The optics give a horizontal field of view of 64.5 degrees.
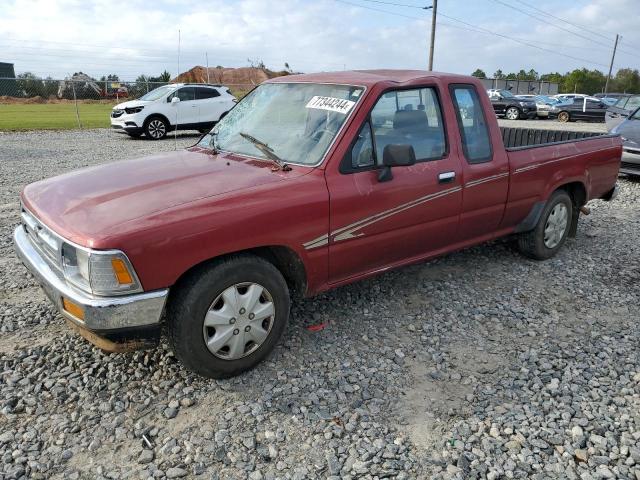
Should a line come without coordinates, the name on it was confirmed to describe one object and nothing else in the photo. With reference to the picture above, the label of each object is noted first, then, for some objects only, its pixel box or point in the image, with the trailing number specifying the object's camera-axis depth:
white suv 15.80
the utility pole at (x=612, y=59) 65.68
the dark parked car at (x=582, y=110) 26.42
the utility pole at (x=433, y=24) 33.20
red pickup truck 2.74
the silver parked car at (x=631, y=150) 9.37
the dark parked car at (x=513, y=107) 26.91
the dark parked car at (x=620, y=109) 12.63
